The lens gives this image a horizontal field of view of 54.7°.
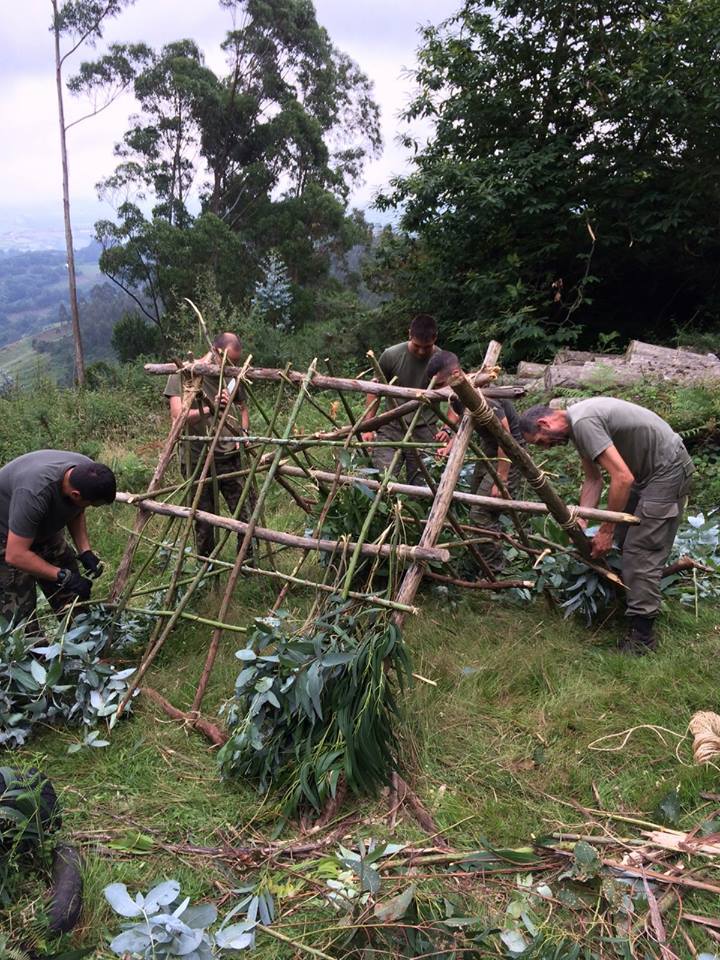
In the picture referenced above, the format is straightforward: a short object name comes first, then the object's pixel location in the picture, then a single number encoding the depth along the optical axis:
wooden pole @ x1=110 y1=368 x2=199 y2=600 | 3.72
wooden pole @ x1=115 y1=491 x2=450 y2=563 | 2.71
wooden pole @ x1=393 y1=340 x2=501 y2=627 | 2.79
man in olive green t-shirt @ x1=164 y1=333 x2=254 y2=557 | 3.99
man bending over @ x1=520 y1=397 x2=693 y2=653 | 3.40
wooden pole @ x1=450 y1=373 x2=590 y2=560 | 2.64
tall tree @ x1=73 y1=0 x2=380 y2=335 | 20.08
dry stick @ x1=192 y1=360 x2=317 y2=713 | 3.10
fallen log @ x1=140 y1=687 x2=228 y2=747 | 3.01
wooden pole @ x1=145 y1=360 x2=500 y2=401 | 3.22
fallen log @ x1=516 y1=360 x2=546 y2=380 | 7.49
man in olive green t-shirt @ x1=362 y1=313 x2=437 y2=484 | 4.48
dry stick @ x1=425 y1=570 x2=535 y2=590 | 3.84
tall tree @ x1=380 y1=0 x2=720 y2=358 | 8.48
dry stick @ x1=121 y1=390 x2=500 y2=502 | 3.45
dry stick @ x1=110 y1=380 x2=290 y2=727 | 3.16
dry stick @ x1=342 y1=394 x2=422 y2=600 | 2.79
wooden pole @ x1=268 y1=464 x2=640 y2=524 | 3.17
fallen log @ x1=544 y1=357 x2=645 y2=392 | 6.54
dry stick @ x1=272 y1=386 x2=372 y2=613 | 3.22
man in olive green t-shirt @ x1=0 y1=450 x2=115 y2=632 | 3.18
